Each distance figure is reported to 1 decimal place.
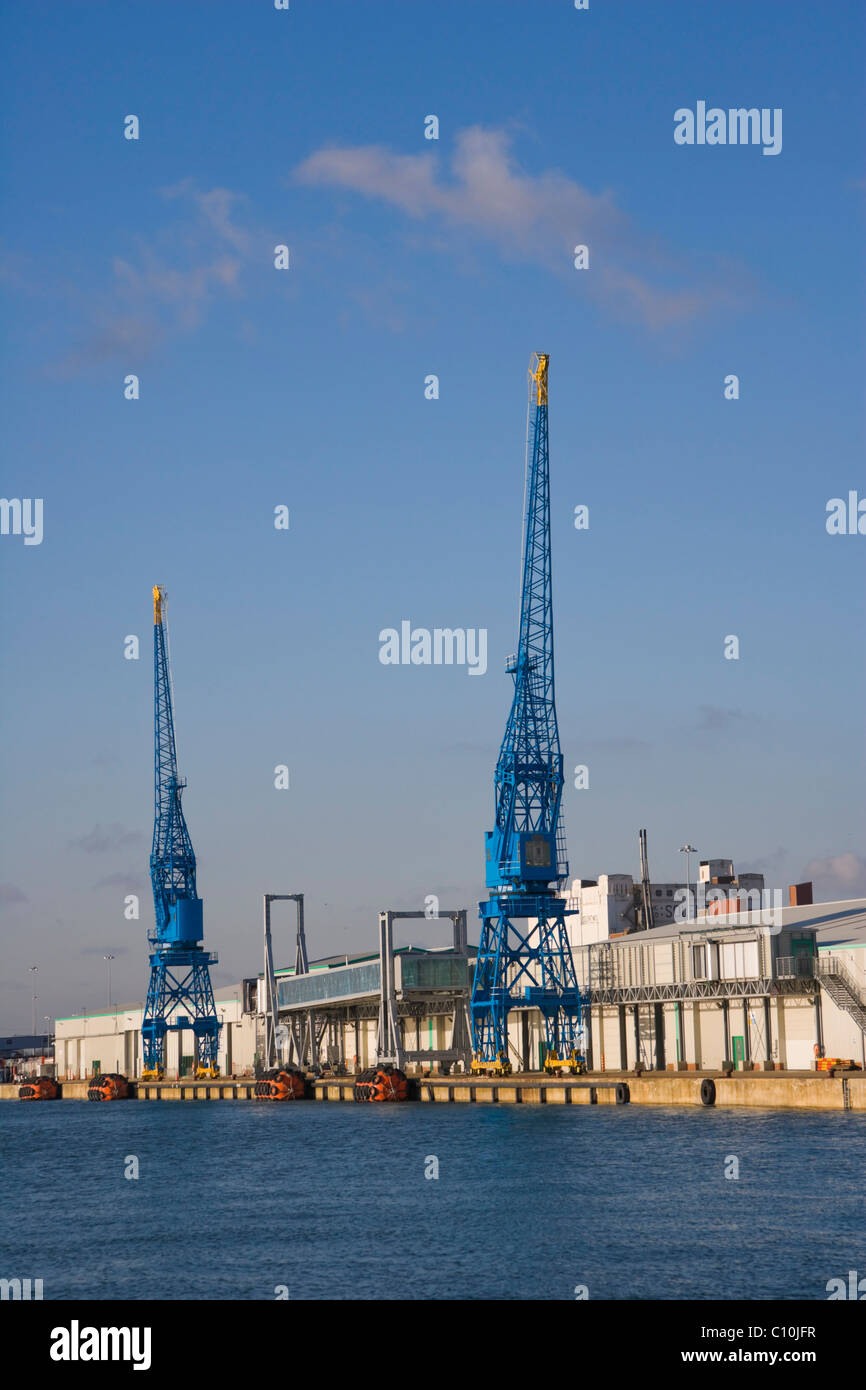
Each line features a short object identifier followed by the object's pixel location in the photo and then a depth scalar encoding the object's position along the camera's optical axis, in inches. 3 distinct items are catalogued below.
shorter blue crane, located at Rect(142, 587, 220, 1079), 6023.6
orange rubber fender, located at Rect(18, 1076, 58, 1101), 6811.0
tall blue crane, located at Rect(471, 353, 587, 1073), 4165.8
